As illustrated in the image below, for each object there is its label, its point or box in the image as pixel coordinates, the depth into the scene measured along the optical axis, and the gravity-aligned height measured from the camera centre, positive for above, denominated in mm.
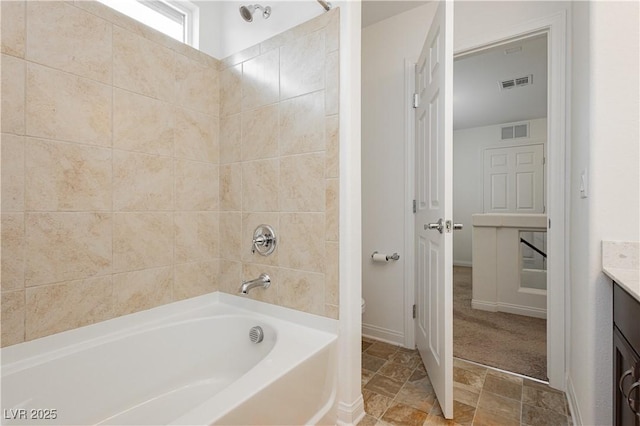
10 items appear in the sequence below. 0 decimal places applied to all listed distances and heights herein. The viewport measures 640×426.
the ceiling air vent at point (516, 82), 3438 +1478
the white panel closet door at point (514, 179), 4938 +517
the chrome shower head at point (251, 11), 1603 +1069
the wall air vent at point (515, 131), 5059 +1328
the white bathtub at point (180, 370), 1081 -658
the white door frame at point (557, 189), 1713 +122
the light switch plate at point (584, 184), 1257 +111
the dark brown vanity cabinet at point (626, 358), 854 -452
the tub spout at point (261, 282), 1597 -383
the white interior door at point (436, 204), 1456 +35
